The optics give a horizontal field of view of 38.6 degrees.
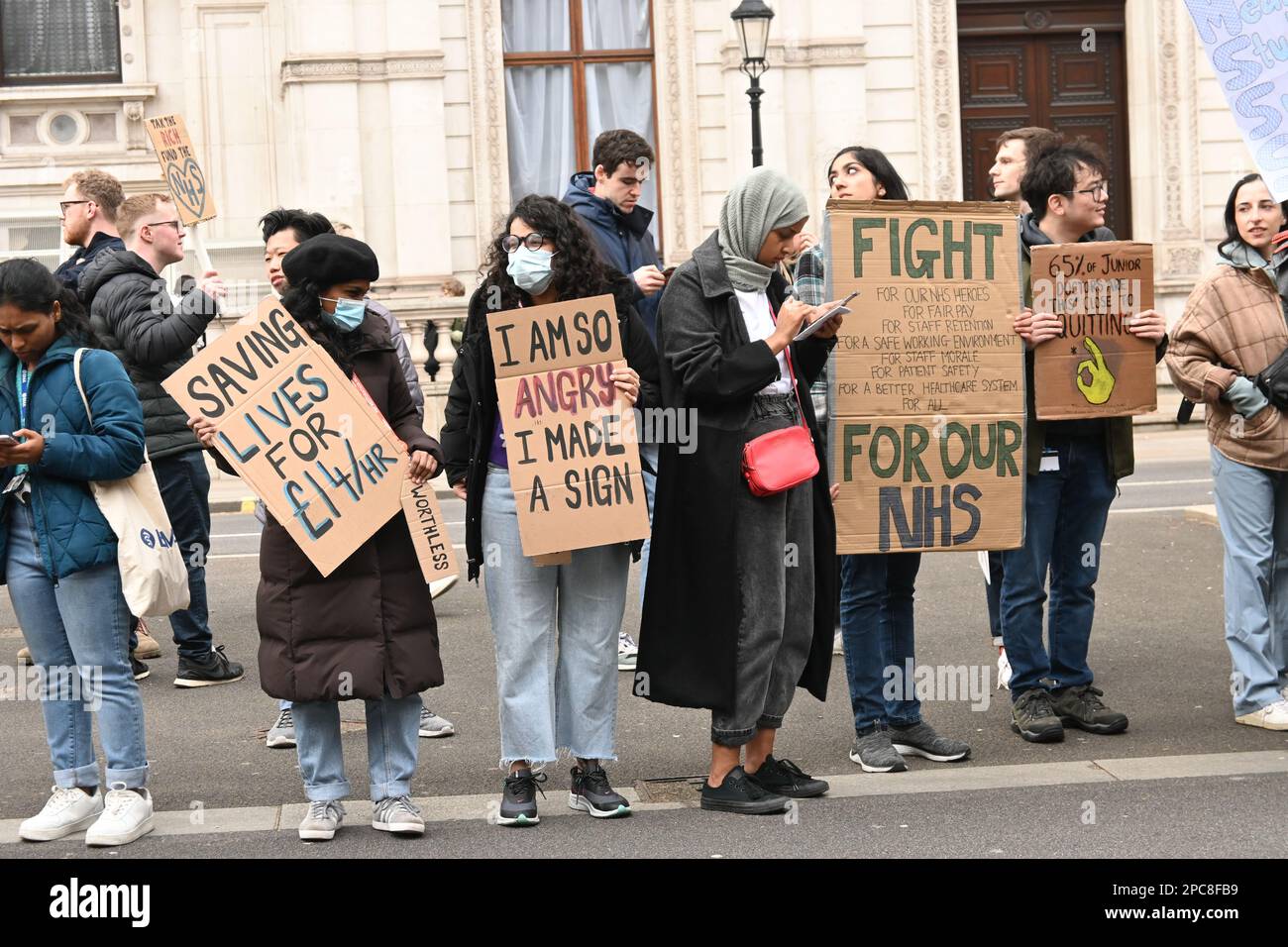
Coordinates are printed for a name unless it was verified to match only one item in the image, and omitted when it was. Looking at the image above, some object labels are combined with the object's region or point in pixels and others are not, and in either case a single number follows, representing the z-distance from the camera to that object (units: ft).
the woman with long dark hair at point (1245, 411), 22.86
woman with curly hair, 19.42
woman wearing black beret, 18.54
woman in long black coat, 19.43
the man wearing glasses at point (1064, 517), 22.76
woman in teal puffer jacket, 19.02
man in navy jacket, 26.20
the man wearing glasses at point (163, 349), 25.67
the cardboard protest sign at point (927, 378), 21.71
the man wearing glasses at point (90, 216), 28.73
